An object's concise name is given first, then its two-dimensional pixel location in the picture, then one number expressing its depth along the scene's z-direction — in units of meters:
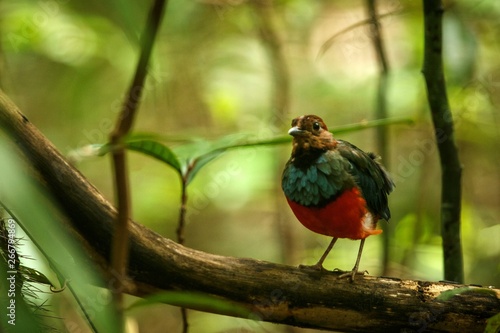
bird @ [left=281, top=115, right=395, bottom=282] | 4.86
